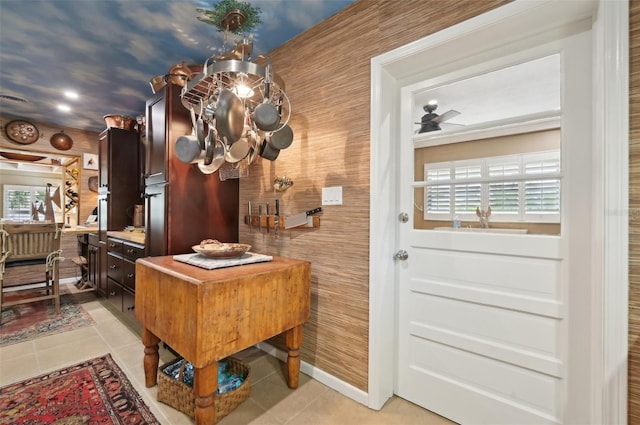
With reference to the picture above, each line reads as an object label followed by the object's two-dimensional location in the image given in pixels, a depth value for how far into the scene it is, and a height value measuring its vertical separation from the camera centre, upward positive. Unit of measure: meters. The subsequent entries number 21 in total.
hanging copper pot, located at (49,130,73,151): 4.11 +1.07
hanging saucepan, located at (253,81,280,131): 1.39 +0.50
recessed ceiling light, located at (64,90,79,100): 3.03 +1.32
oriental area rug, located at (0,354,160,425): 1.45 -1.10
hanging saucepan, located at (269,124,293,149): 1.67 +0.45
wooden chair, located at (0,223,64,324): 2.72 -0.38
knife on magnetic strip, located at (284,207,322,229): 1.84 -0.05
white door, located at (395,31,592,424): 1.18 -0.46
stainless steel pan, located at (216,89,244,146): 1.28 +0.46
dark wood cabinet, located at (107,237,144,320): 2.45 -0.59
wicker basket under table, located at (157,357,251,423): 1.46 -1.02
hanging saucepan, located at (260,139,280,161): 1.71 +0.38
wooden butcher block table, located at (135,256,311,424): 1.21 -0.50
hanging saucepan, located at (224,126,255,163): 1.66 +0.39
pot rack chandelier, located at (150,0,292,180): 1.31 +0.56
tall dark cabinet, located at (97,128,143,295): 3.14 +0.34
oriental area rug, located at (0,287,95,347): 2.47 -1.11
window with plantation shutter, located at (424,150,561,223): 1.26 +0.12
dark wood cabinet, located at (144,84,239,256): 2.04 +0.15
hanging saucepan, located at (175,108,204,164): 1.57 +0.37
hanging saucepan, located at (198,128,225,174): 1.61 +0.33
